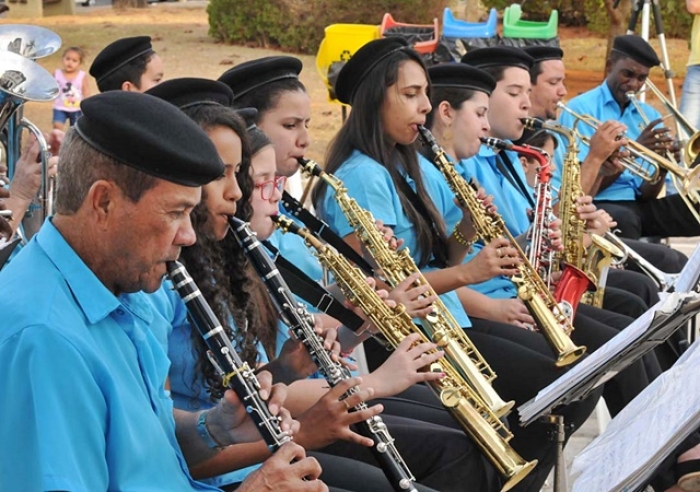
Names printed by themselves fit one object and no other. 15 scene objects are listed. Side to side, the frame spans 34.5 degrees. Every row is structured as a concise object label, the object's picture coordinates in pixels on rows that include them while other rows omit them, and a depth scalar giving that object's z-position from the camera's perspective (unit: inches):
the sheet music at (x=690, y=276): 125.5
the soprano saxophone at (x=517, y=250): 172.6
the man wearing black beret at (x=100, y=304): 84.4
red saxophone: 182.2
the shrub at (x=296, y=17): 620.1
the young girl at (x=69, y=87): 383.2
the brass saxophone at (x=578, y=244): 205.8
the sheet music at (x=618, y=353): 106.4
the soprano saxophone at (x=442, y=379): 137.0
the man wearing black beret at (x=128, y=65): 202.1
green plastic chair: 368.5
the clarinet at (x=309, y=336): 117.4
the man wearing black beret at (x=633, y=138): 257.1
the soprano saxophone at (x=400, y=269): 153.6
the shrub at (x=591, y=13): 647.2
